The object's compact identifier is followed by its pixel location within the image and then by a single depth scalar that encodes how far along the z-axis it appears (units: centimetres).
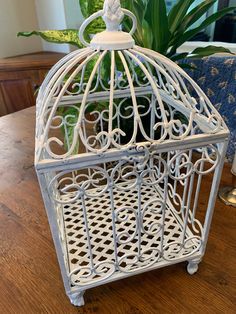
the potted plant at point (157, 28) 75
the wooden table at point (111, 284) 52
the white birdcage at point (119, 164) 42
